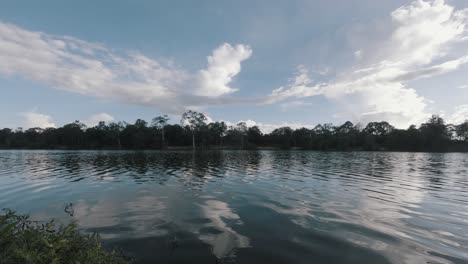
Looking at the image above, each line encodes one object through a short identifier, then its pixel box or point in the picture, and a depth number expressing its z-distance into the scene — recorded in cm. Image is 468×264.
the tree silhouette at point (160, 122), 14062
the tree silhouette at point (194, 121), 13500
